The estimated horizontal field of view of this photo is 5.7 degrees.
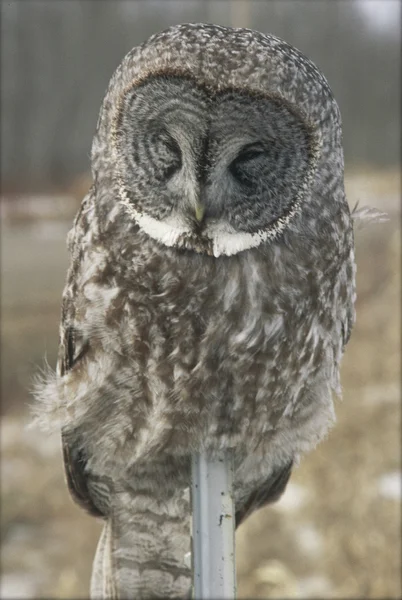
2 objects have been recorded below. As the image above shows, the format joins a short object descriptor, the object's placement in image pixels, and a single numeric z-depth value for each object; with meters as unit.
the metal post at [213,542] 2.73
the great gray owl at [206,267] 2.71
